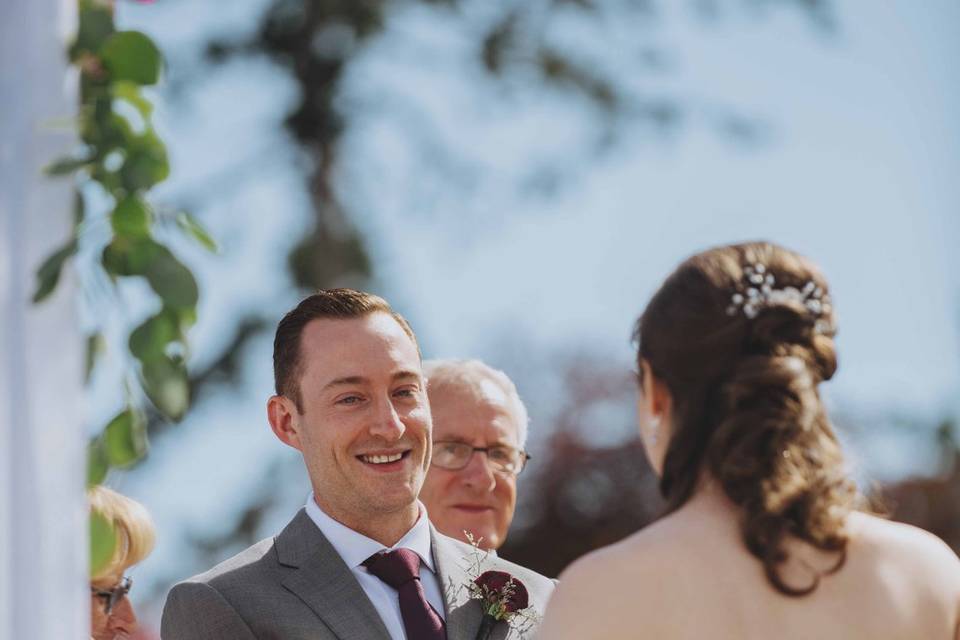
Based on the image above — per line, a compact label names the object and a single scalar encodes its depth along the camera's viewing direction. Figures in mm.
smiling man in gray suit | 7902
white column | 4336
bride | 5238
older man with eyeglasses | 10703
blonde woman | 8633
